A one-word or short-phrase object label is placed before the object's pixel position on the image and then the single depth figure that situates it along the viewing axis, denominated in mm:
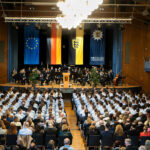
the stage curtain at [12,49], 27673
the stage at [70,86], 23608
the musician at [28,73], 24781
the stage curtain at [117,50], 28438
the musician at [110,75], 25734
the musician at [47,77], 24702
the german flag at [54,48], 28500
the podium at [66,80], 23706
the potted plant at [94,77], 24273
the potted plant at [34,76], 24094
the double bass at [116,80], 25812
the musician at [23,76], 24678
